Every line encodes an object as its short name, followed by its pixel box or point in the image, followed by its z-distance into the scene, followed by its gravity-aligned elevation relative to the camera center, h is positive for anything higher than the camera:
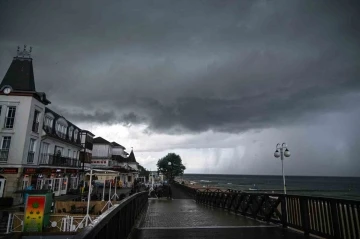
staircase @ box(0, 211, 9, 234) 12.48 -3.03
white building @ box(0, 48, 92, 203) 22.80 +3.47
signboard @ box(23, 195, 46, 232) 11.67 -2.20
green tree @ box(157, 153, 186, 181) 95.75 +1.39
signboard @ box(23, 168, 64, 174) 23.49 -0.11
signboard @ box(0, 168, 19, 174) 22.33 -0.13
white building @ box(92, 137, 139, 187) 52.55 +2.90
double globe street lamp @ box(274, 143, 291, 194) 15.81 +1.35
